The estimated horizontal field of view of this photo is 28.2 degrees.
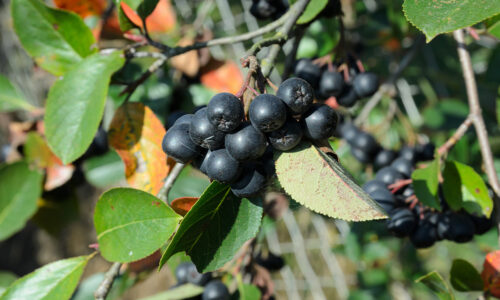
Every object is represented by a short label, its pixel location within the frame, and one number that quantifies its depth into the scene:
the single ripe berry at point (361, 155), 0.50
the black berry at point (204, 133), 0.30
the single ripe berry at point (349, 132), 0.51
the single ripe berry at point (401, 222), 0.37
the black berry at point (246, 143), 0.30
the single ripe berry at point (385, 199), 0.37
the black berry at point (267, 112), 0.29
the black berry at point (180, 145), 0.31
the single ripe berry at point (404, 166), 0.40
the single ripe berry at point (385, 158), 0.46
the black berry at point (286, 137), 0.30
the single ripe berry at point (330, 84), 0.39
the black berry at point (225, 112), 0.30
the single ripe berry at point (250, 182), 0.31
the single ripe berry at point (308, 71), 0.39
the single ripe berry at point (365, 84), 0.39
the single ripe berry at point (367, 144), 0.49
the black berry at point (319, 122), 0.30
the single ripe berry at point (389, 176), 0.39
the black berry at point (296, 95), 0.30
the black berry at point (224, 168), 0.30
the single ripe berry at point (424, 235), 0.37
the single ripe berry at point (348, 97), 0.40
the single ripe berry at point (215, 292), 0.39
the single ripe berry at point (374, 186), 0.38
